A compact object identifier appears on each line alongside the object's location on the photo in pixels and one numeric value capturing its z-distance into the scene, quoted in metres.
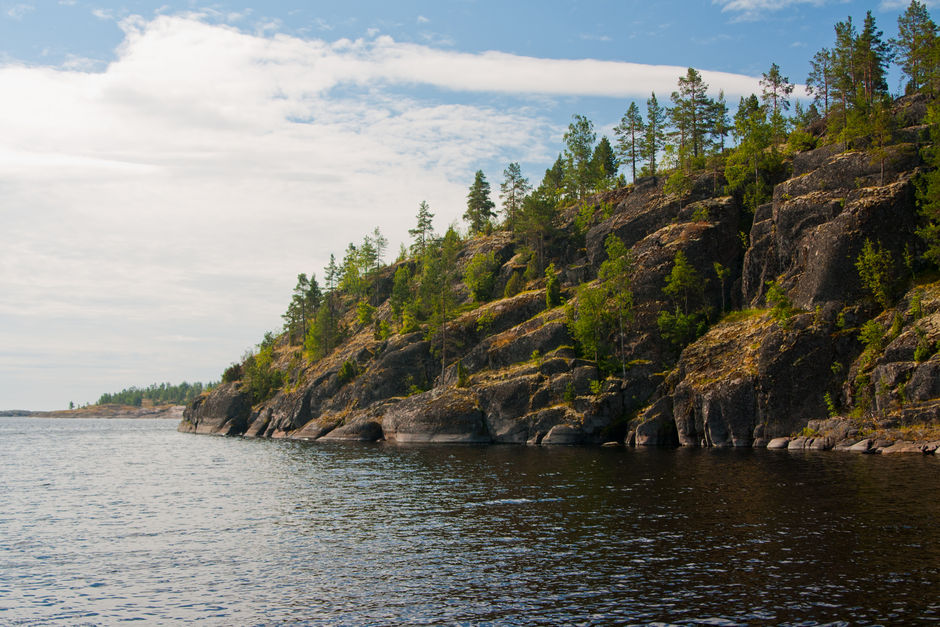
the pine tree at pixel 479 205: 166.12
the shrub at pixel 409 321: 126.12
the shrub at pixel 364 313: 153.12
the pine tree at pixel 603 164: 139.62
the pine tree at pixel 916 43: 92.25
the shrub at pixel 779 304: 76.56
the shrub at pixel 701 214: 99.50
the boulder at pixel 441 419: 94.00
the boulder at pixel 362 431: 108.88
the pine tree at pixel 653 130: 129.38
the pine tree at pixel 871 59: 100.06
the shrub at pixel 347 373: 125.38
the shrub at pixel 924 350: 61.34
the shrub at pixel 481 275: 128.38
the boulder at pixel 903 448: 55.81
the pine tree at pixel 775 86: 124.00
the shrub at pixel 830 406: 67.88
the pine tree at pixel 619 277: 94.56
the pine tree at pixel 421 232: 168.62
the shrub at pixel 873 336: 67.18
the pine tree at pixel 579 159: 140.12
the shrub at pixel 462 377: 101.50
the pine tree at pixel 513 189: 150.88
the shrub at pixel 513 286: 121.38
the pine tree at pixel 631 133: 134.38
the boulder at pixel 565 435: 84.44
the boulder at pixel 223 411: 148.50
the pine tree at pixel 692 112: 121.50
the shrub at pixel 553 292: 108.06
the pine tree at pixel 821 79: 120.71
